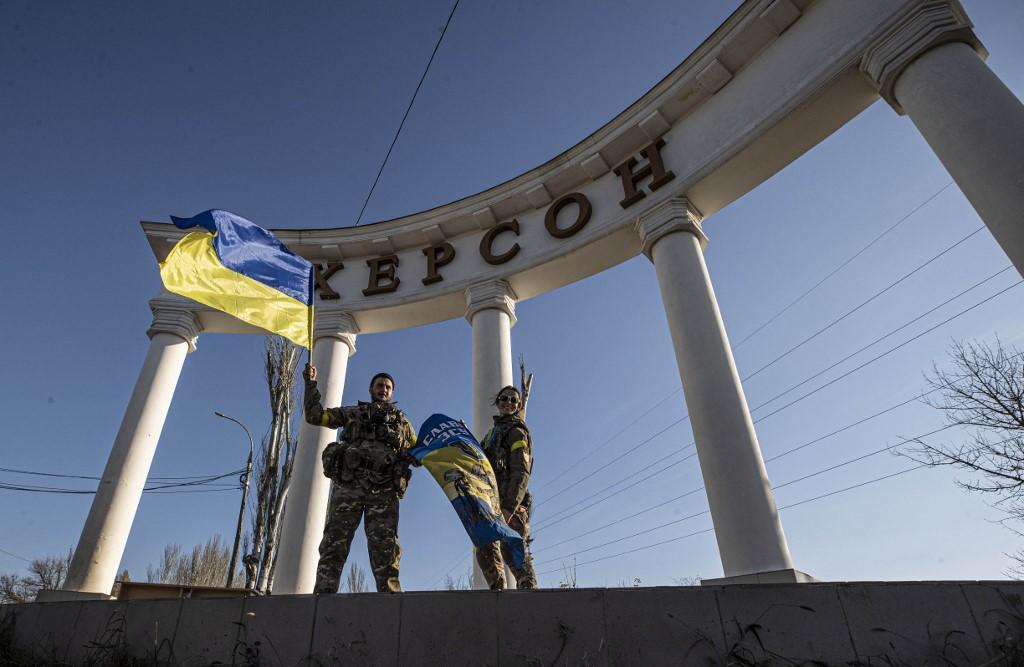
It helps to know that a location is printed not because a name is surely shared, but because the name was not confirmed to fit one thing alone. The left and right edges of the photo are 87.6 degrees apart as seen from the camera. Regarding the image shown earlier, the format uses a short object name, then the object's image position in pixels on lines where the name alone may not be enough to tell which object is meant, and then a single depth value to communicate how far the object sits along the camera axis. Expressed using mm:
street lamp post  19084
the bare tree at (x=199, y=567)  37938
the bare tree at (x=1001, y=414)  16297
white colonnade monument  6953
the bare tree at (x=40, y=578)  38562
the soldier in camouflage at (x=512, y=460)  5594
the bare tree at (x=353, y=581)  43288
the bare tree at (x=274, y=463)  19969
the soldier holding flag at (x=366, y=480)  5113
